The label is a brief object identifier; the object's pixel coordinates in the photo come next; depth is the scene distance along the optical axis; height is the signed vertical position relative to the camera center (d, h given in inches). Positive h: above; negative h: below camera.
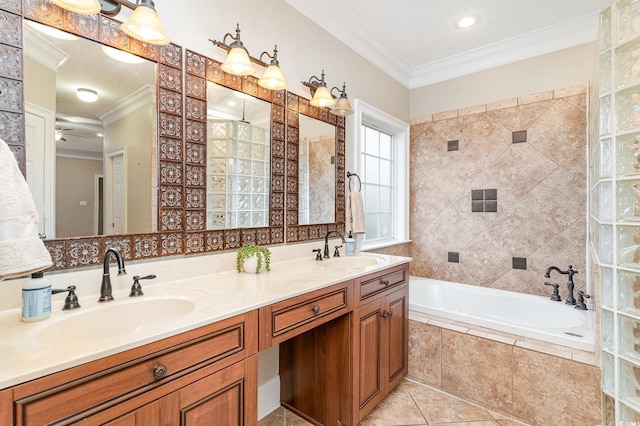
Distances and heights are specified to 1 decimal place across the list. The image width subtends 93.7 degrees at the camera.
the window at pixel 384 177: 116.0 +15.1
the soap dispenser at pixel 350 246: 92.4 -10.1
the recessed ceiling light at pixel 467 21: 93.0 +60.8
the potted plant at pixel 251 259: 63.4 -9.6
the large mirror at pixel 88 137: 43.7 +12.4
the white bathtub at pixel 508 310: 74.1 -30.7
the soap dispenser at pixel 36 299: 36.0 -10.3
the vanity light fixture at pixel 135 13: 41.4 +28.9
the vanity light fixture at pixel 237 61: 58.8 +30.0
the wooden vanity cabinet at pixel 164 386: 27.0 -18.5
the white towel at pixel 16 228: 28.5 -1.4
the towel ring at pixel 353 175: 99.0 +12.3
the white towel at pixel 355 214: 95.0 -0.3
